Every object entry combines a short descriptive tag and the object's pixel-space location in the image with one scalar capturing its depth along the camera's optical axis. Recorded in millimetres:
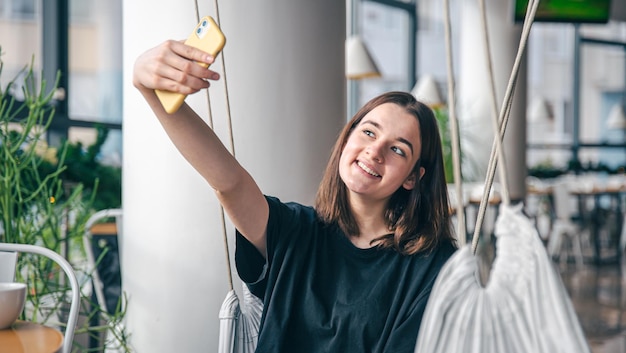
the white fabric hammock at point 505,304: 1000
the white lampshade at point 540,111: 9062
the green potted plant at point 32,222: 1980
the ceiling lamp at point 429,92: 6422
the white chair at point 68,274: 1642
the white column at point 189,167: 1953
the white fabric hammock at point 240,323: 1507
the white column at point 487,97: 6727
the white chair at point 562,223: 7531
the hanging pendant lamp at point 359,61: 5316
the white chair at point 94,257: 2537
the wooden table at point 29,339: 1274
